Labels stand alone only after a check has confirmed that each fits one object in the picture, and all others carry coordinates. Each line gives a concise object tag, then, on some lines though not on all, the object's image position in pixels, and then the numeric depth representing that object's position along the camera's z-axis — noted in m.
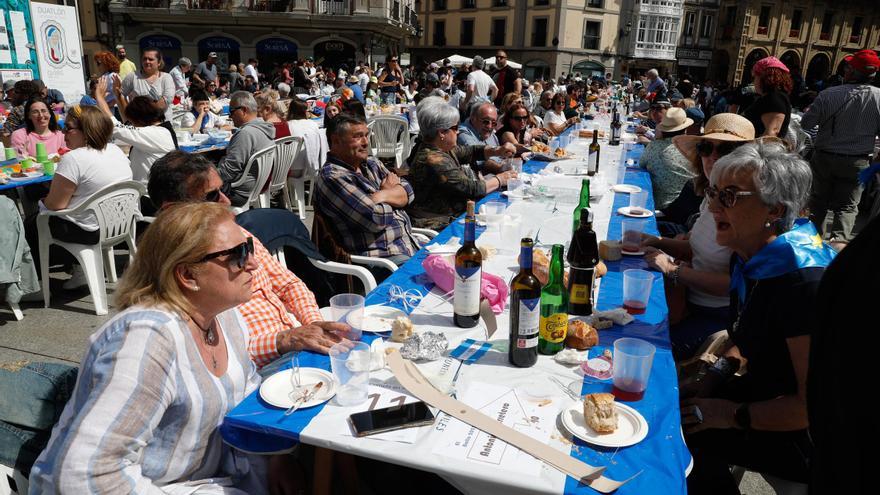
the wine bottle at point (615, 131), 7.01
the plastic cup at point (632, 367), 1.55
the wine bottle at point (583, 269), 2.10
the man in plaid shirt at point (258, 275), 2.20
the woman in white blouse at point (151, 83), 7.57
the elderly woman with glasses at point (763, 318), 1.69
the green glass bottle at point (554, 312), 1.73
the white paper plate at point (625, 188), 4.22
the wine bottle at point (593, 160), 4.77
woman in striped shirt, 1.21
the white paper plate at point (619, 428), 1.37
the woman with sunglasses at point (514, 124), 6.33
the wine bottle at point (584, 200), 2.70
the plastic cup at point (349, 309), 1.90
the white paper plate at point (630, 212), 3.44
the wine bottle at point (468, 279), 1.84
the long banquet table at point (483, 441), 1.28
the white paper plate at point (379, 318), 1.94
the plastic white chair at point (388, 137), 8.14
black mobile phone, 1.42
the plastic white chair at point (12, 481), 1.34
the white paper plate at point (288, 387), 1.52
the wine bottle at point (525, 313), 1.55
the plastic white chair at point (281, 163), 5.69
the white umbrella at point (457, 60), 26.77
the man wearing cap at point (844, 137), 5.46
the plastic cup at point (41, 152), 4.95
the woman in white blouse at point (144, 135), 4.83
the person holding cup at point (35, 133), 5.27
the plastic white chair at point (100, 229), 3.87
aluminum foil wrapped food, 1.75
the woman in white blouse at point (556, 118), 8.62
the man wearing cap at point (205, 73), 14.79
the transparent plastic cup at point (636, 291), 2.13
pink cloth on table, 2.14
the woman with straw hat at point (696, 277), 2.67
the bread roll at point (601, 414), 1.40
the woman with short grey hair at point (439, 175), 3.84
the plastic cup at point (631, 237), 2.83
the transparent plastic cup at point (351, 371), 1.53
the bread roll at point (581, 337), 1.82
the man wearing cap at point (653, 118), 7.27
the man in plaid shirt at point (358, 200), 3.14
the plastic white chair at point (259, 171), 5.16
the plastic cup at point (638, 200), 3.60
